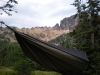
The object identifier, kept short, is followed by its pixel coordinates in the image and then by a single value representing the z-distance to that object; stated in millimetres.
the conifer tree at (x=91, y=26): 3707
